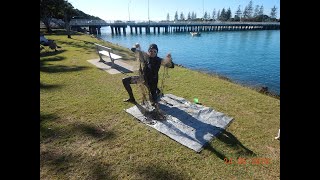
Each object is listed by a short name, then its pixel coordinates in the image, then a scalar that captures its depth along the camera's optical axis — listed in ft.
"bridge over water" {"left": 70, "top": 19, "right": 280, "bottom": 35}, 216.60
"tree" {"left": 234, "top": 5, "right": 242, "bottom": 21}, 476.09
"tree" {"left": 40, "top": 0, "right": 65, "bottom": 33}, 122.62
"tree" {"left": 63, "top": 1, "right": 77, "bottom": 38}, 99.78
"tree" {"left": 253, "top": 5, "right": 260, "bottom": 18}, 472.85
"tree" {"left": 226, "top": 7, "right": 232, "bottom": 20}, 485.15
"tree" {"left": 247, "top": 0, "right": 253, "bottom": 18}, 471.09
